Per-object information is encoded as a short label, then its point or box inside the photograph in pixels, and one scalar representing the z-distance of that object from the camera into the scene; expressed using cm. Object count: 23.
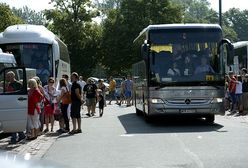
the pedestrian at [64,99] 1709
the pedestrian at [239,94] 2488
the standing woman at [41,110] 1635
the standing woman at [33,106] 1465
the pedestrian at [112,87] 3997
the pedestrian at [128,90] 3510
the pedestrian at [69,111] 1733
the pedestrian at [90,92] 2508
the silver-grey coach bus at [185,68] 1791
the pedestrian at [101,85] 2936
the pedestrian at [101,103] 2534
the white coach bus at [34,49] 2370
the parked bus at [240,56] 3242
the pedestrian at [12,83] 1356
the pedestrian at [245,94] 2475
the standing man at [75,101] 1669
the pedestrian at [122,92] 3617
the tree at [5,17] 5641
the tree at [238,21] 13488
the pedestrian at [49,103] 1722
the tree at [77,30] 6241
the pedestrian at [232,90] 2527
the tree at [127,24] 6147
